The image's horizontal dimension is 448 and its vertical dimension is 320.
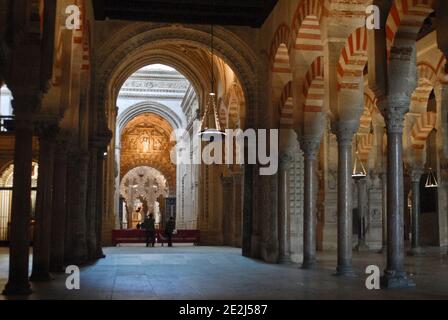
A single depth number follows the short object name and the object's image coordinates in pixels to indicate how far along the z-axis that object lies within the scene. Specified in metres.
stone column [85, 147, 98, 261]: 11.56
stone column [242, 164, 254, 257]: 12.37
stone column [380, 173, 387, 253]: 13.74
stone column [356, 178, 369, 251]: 15.59
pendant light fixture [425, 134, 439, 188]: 15.15
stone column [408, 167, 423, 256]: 13.48
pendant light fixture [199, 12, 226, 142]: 12.76
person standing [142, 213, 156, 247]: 17.53
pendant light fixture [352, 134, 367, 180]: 14.52
